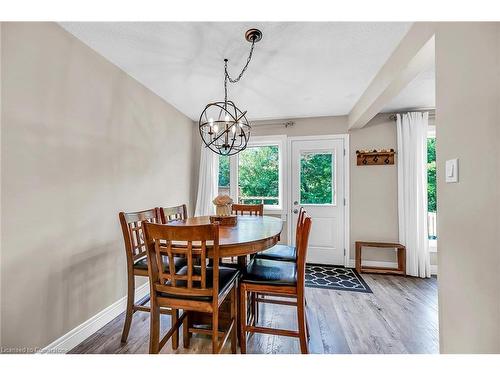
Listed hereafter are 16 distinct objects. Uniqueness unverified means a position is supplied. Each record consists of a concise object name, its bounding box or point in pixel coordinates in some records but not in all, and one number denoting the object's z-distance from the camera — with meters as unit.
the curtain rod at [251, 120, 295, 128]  3.72
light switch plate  1.12
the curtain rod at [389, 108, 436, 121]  3.27
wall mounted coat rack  3.38
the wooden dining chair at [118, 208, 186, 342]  1.74
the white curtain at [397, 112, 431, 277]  3.14
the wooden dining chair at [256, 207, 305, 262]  2.09
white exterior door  3.59
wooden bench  3.18
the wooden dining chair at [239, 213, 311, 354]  1.48
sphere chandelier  1.70
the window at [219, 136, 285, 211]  3.82
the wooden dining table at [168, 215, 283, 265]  1.37
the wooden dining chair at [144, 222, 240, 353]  1.20
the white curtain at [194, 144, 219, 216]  3.81
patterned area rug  2.79
